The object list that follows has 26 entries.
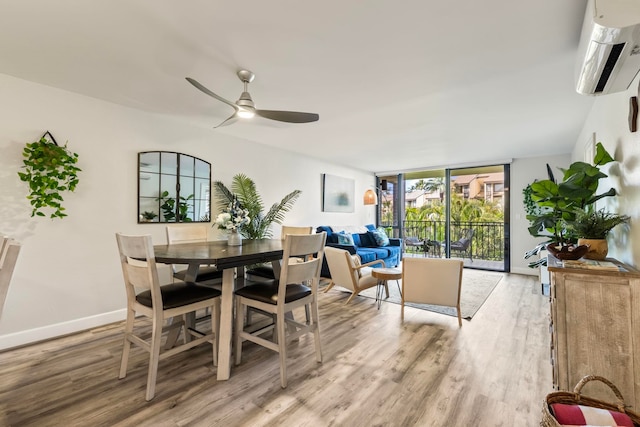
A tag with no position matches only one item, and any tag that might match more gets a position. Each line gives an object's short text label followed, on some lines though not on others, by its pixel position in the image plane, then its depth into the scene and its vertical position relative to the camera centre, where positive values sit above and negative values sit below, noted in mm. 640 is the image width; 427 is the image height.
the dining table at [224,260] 1749 -289
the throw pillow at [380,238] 5871 -431
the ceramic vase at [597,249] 1813 -194
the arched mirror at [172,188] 3207 +359
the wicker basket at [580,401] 1198 -848
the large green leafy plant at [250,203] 3943 +209
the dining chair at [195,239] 2631 -248
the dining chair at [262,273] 2789 -592
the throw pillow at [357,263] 3556 -597
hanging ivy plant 2416 +379
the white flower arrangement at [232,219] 2432 -21
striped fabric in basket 1187 -865
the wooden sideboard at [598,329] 1395 -580
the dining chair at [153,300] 1714 -578
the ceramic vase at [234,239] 2453 -201
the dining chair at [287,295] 1865 -581
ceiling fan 2250 +892
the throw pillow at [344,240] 5032 -412
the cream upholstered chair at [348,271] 3456 -702
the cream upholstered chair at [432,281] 2854 -675
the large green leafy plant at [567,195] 1986 +186
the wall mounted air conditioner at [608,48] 1140 +848
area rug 3361 -1116
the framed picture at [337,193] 5895 +552
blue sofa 4844 -614
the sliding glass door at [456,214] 6090 +109
